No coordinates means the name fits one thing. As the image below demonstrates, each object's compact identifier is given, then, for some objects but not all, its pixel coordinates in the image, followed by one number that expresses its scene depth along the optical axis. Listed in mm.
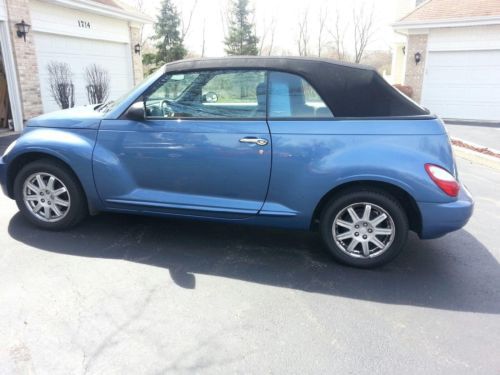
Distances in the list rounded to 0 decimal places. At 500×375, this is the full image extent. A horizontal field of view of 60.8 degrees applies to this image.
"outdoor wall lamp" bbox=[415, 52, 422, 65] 14781
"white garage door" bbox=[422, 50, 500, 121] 14133
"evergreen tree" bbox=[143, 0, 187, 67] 23856
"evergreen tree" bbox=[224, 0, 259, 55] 27156
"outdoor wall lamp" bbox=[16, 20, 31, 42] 9734
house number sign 12188
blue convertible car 3455
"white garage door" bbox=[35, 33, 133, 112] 11062
